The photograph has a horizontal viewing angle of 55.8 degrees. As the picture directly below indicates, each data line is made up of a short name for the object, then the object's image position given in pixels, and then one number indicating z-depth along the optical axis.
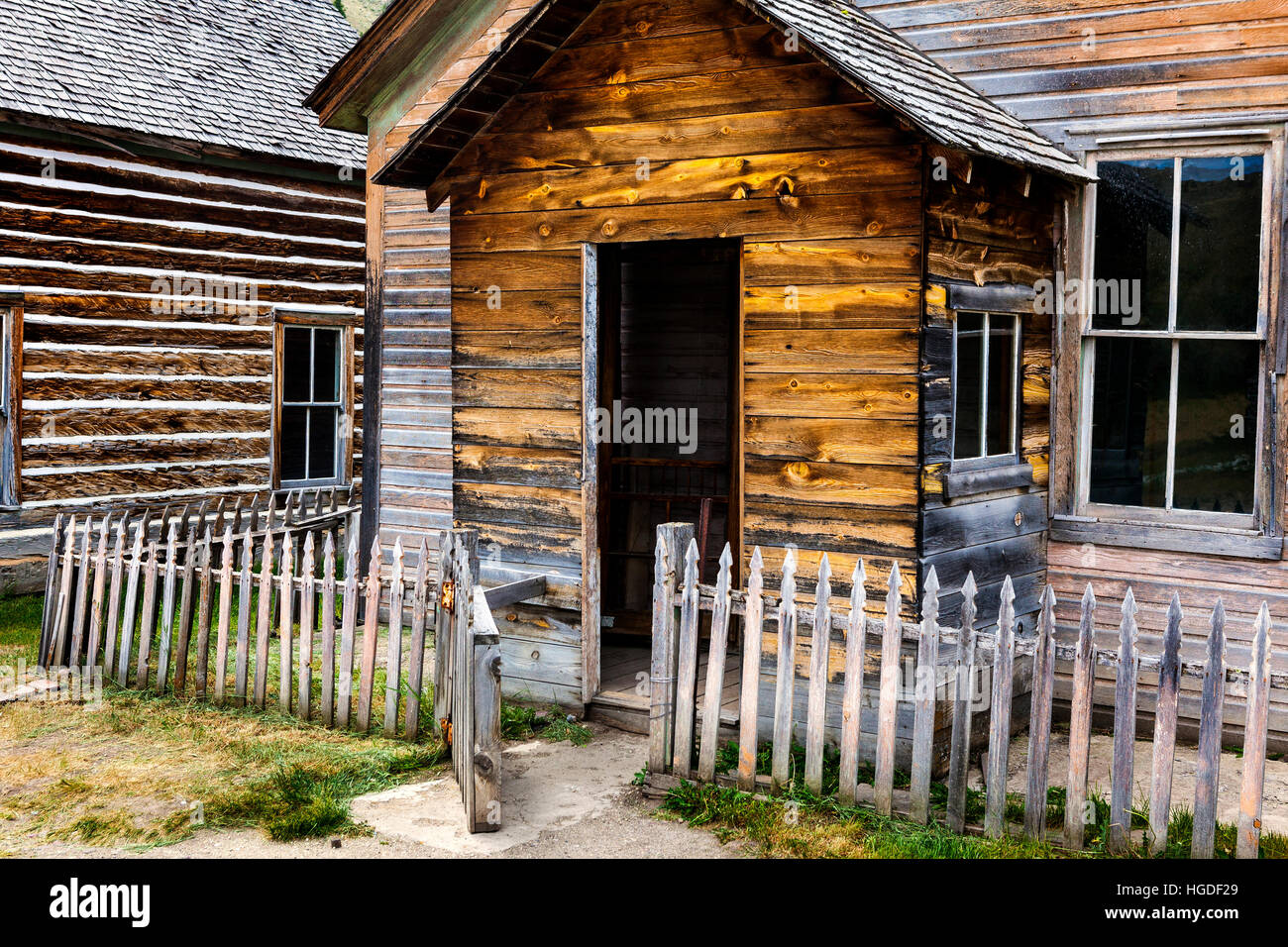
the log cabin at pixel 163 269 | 11.84
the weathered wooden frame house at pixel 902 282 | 6.35
